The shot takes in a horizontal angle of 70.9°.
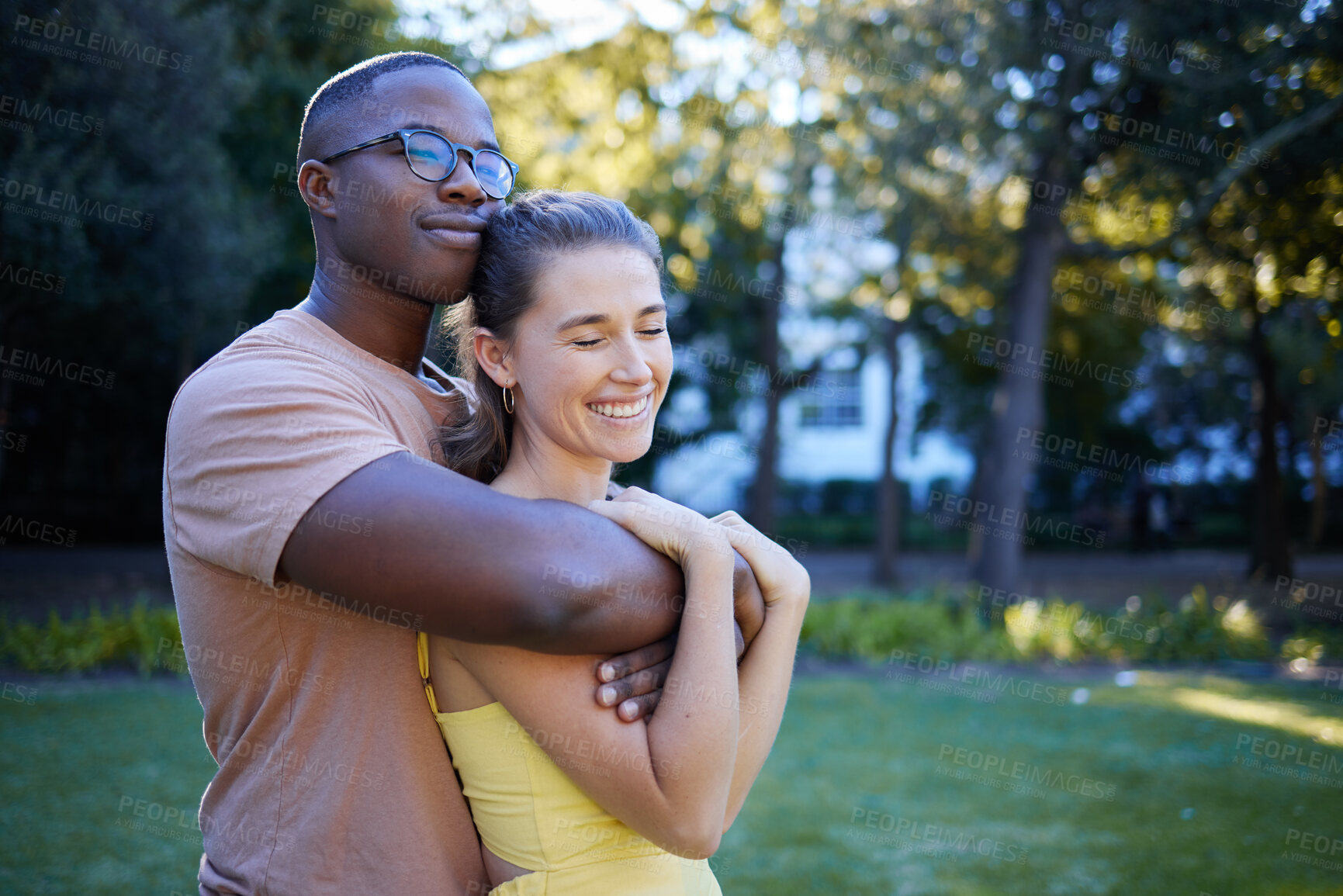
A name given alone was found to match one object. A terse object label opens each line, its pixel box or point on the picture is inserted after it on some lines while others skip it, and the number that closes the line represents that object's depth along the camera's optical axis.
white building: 23.12
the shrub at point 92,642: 9.20
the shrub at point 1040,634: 10.92
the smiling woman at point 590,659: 1.69
